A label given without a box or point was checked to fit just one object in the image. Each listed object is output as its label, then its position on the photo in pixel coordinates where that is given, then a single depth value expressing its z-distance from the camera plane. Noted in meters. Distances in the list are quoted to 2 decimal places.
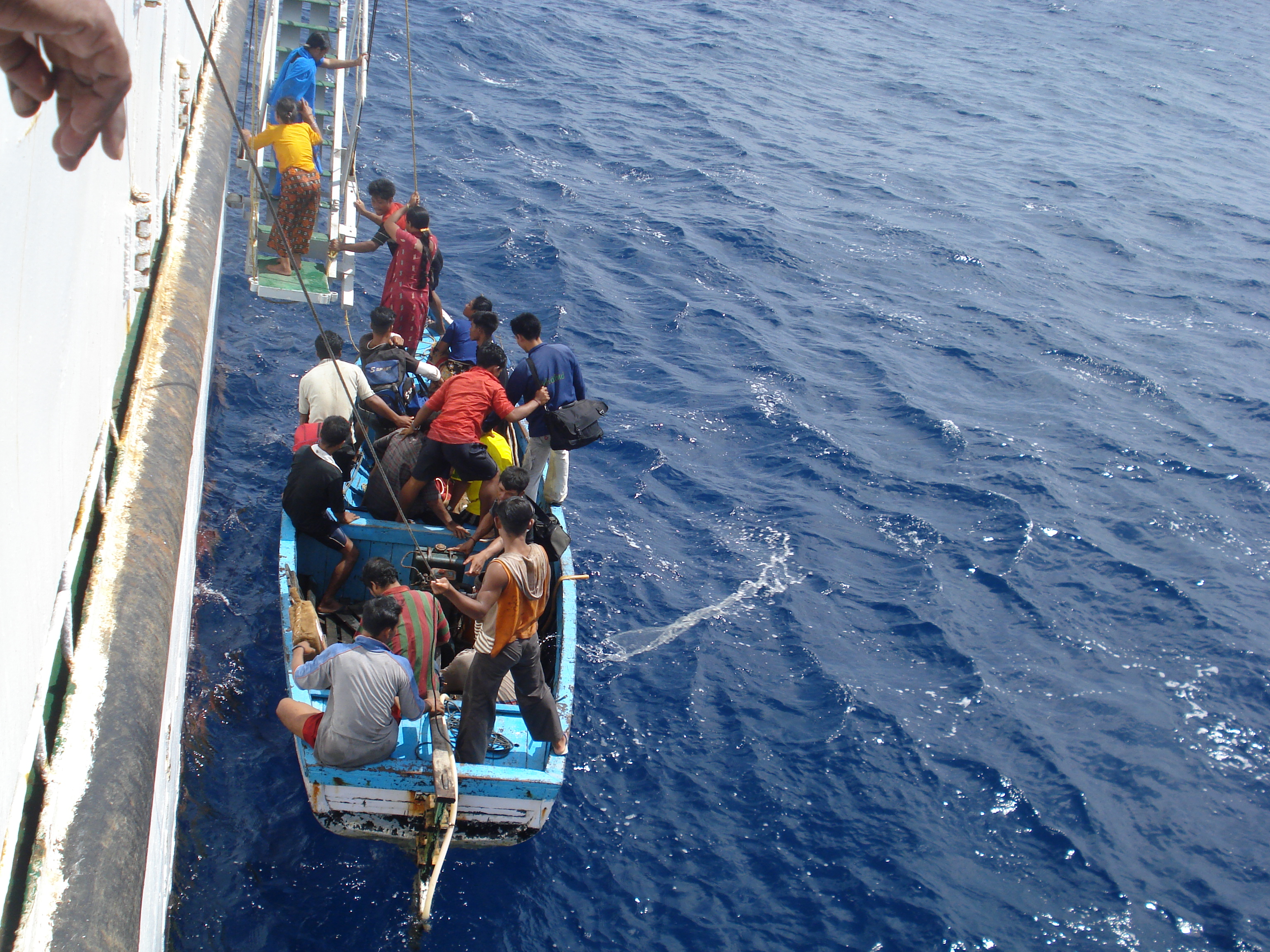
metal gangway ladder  9.82
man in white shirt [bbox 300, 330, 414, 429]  7.77
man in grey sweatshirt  5.50
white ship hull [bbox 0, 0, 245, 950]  2.68
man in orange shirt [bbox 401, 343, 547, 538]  7.53
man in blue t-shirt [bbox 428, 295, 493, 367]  9.43
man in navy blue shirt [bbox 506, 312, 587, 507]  7.93
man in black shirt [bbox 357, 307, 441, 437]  8.90
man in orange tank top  5.66
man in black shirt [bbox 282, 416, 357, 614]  7.09
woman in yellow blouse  9.75
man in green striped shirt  5.79
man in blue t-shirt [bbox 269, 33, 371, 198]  11.11
